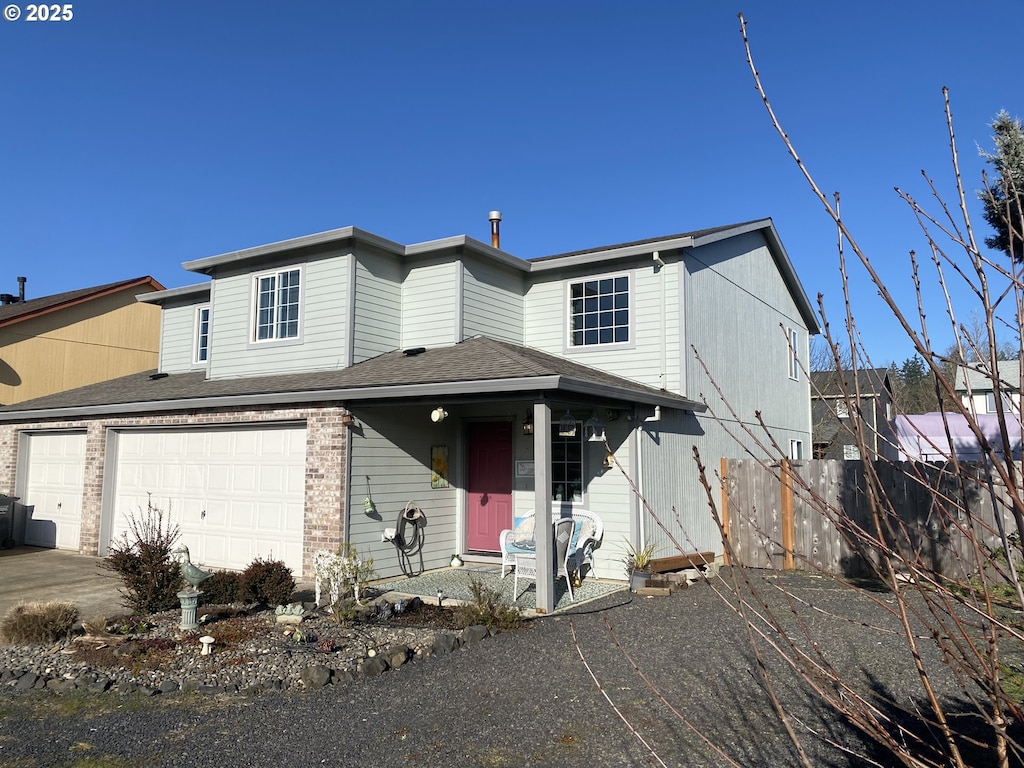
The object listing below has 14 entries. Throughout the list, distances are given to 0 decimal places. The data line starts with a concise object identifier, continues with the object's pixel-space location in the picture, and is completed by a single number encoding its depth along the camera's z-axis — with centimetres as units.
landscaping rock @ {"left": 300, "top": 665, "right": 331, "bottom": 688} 572
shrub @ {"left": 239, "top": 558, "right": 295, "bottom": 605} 824
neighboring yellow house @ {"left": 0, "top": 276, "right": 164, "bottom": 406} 1733
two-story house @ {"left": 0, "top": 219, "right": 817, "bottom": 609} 1030
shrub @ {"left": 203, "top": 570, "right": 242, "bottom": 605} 830
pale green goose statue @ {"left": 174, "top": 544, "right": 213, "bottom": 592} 774
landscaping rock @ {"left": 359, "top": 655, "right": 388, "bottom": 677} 603
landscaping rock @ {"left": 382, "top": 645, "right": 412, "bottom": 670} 627
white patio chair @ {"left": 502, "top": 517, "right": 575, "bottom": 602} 877
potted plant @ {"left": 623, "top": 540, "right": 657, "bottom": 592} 964
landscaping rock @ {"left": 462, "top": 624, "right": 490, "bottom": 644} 700
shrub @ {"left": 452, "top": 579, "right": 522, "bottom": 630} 746
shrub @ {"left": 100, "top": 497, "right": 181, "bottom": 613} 805
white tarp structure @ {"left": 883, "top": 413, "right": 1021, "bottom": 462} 1384
